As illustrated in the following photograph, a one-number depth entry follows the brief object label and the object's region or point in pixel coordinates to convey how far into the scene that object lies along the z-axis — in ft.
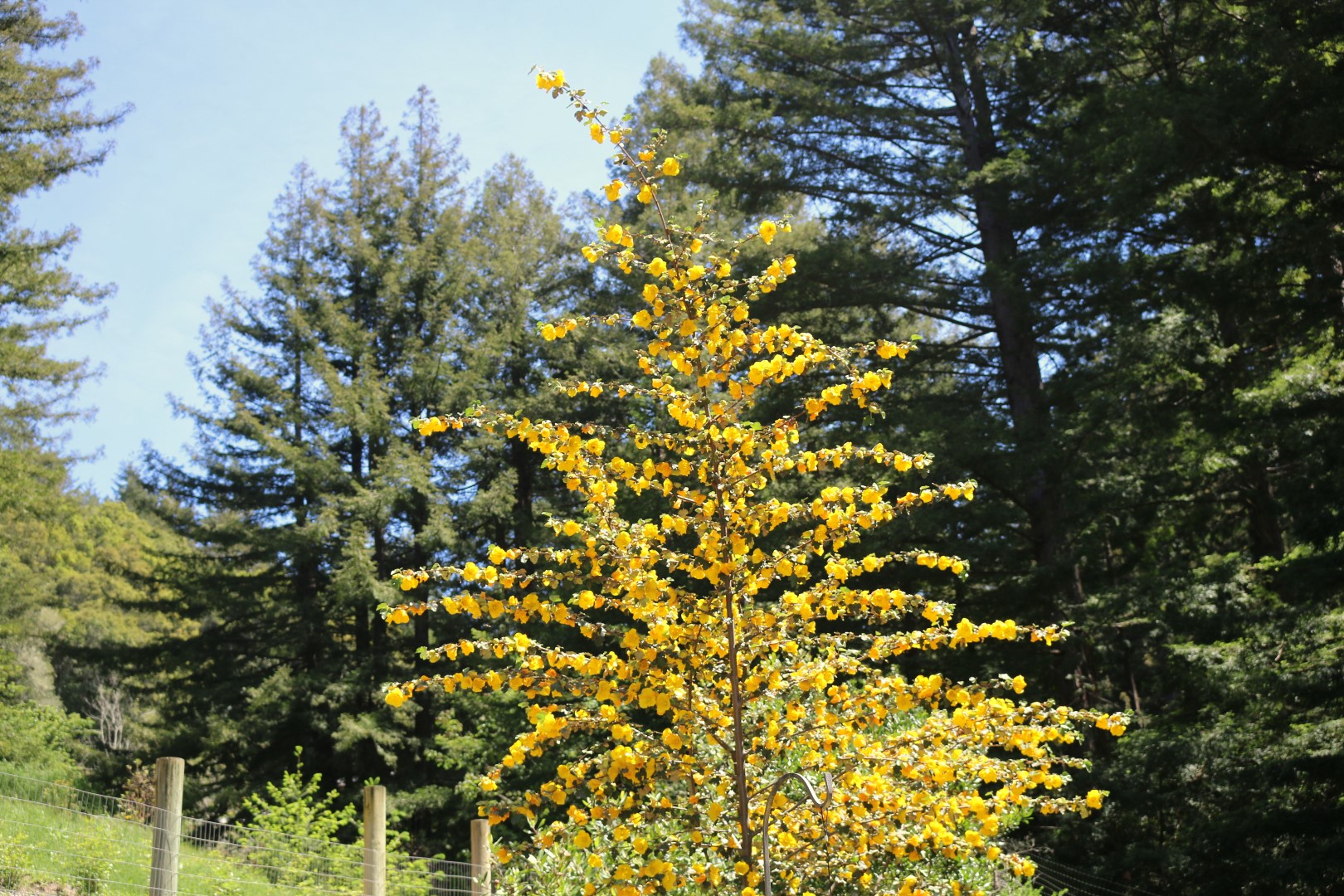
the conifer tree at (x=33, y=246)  46.50
